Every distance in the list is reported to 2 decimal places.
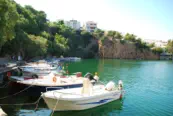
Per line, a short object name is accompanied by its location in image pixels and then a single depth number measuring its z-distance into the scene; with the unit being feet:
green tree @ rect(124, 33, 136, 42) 290.93
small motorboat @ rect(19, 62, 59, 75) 72.22
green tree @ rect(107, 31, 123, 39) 277.10
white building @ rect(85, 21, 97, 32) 363.88
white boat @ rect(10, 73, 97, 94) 46.29
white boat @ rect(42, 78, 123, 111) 33.88
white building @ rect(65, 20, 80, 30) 385.09
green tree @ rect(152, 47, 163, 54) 304.75
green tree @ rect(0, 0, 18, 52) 53.17
